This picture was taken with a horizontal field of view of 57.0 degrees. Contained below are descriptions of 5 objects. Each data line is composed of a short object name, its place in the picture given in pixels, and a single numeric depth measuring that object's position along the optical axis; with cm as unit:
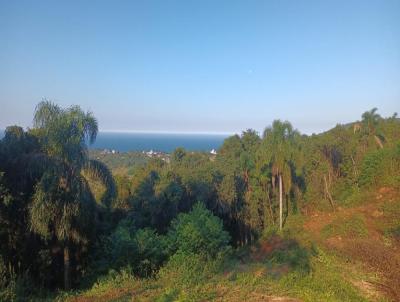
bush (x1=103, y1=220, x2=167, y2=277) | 1330
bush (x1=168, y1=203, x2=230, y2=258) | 1455
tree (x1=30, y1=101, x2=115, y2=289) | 1138
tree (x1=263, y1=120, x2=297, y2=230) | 2222
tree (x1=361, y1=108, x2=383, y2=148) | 3145
